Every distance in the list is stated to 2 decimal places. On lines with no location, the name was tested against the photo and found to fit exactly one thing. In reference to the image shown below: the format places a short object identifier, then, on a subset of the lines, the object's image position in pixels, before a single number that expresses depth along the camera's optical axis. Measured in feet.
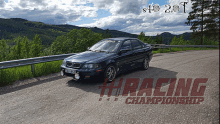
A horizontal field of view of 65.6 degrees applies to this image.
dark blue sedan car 19.95
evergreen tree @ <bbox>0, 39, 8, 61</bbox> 220.02
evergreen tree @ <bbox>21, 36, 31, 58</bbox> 231.30
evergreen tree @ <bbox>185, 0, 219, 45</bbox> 117.70
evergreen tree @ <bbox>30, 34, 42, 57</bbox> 219.73
